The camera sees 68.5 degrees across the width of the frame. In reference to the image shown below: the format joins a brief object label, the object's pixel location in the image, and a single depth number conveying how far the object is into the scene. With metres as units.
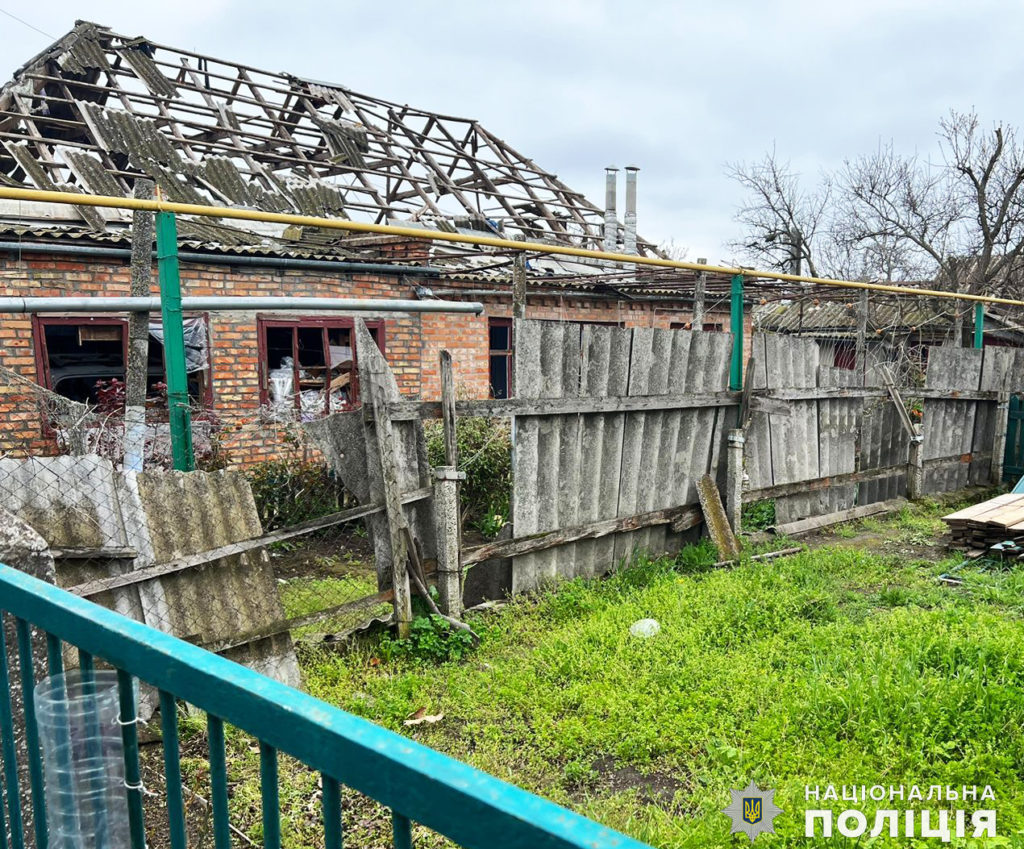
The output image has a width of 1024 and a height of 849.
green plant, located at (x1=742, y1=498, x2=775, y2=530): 7.12
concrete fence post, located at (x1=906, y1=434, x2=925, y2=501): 8.56
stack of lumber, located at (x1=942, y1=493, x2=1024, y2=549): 6.20
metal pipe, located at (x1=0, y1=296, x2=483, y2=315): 3.51
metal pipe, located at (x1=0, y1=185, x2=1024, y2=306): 3.53
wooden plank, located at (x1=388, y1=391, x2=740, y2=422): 4.63
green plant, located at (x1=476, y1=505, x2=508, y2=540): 7.45
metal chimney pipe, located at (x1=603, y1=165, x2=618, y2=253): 13.96
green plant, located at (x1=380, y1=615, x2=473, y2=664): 4.40
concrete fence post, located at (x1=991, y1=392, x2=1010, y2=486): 9.70
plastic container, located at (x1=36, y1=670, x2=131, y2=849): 1.57
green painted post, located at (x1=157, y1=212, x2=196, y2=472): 3.77
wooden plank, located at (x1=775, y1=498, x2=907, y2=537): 7.26
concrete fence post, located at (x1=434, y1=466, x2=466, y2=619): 4.63
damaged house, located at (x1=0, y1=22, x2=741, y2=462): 7.50
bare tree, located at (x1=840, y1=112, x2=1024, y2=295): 20.58
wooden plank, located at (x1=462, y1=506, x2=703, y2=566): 4.96
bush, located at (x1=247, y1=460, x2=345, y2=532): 7.15
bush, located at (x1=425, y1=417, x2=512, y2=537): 7.71
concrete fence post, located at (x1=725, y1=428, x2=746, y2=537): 6.56
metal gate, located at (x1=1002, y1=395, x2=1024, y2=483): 9.80
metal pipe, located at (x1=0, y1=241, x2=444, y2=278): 7.03
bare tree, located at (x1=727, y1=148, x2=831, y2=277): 27.55
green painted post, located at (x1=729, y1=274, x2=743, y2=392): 6.66
